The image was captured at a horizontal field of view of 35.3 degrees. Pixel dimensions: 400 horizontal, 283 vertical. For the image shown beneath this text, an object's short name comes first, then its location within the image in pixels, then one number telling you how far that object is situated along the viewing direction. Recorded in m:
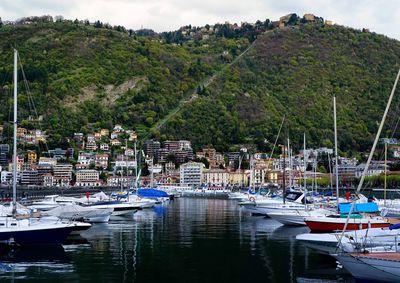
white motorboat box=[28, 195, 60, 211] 41.59
